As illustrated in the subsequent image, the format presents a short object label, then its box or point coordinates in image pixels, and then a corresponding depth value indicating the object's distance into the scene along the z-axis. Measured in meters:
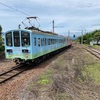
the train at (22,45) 6.53
